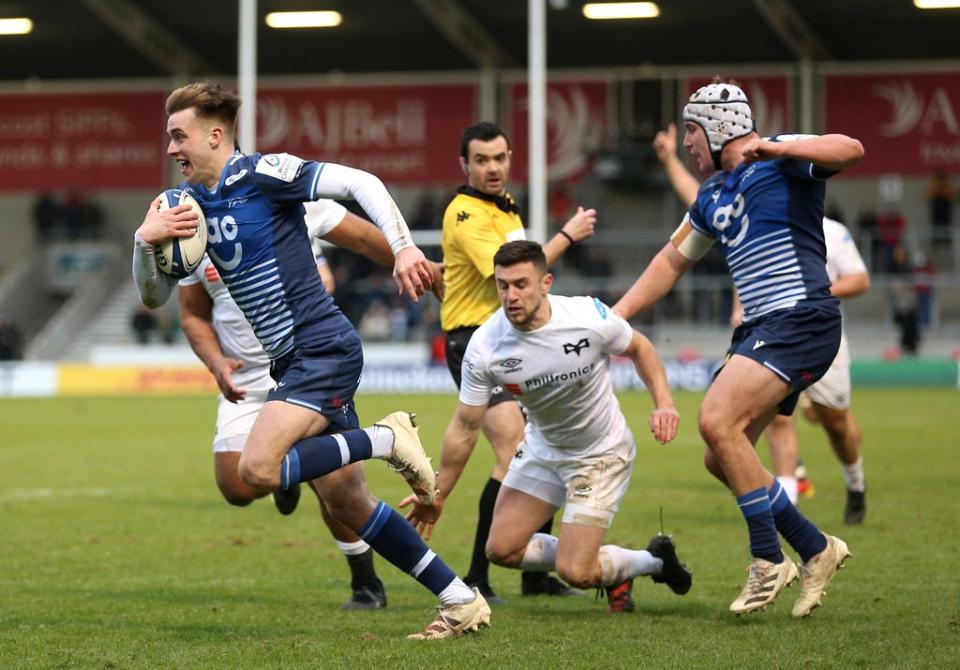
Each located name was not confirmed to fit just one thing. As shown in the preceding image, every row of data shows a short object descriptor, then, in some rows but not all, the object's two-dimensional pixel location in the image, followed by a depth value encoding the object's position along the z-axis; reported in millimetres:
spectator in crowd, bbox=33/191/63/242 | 39219
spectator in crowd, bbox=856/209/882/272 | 32312
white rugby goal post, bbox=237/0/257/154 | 26391
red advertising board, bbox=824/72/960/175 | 33781
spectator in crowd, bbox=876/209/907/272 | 32125
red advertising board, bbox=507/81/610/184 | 35000
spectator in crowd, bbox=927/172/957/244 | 33906
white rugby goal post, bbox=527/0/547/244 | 25656
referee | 7832
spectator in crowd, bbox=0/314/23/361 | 34531
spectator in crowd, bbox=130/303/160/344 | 34156
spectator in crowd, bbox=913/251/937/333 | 30828
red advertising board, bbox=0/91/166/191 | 37000
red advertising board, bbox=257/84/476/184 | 35438
